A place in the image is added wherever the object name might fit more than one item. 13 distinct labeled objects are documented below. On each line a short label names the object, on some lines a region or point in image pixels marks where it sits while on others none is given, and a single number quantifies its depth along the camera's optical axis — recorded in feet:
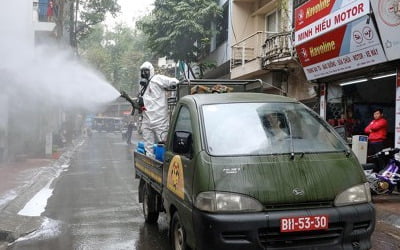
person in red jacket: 32.35
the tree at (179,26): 65.57
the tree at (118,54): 172.70
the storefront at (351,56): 30.30
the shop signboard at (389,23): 28.65
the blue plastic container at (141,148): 26.60
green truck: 12.44
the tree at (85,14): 115.55
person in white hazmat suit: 24.75
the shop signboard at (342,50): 31.63
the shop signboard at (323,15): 32.50
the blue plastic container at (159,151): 20.17
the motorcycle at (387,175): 27.61
